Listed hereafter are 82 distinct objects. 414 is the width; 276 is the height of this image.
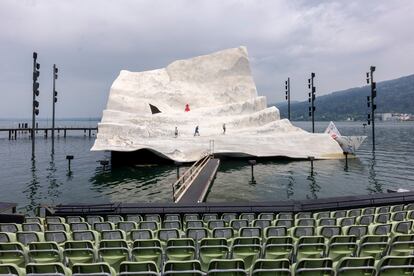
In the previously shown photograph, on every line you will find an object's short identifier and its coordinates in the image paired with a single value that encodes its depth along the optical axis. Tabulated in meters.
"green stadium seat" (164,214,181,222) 12.23
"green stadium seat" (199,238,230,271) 7.09
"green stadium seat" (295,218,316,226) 10.34
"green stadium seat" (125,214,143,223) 12.32
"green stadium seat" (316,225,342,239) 8.59
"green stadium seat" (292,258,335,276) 5.46
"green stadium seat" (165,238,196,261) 7.20
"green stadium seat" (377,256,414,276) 5.42
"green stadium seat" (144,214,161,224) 12.02
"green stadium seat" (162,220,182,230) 10.14
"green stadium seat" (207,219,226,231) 10.14
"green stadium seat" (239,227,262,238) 8.59
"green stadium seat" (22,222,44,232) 10.11
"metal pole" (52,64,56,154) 52.99
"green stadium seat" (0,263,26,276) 5.46
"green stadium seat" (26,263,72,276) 5.56
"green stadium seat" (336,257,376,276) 5.43
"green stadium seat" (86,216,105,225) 11.79
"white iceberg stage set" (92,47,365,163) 41.00
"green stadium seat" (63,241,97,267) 7.11
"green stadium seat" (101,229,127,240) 8.33
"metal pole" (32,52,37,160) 41.70
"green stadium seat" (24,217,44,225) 11.89
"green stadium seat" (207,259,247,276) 5.55
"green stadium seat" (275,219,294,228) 10.16
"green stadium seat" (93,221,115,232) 9.85
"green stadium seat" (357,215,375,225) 10.50
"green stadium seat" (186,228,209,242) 8.72
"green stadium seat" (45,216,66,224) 11.21
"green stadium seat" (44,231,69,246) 8.63
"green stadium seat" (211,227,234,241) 8.71
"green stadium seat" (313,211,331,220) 12.05
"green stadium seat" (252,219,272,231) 10.17
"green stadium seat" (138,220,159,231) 9.96
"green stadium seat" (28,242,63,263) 6.96
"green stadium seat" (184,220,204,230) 10.08
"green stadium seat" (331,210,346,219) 12.35
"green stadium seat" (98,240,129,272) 7.12
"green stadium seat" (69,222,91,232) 9.99
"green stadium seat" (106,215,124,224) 12.11
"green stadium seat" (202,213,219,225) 12.31
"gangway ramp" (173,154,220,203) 19.20
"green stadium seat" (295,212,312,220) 12.24
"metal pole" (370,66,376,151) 42.12
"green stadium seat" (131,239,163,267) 7.11
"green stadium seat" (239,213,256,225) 12.62
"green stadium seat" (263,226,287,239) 8.73
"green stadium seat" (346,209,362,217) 12.37
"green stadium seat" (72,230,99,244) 8.40
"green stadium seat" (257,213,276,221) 11.73
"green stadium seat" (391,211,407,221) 11.15
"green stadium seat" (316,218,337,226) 10.18
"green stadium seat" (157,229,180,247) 8.68
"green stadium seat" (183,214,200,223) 12.16
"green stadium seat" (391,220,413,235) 8.95
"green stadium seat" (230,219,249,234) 10.09
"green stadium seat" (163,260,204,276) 5.57
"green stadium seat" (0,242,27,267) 6.99
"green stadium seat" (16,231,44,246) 8.50
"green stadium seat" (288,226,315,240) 8.75
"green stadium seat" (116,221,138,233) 9.97
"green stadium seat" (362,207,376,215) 13.00
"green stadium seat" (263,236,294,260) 7.20
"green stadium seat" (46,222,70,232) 9.96
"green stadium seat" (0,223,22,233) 9.84
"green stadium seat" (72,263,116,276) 5.50
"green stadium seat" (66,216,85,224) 11.74
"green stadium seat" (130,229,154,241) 8.55
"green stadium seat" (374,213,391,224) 10.70
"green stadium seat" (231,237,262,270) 7.12
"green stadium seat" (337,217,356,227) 10.08
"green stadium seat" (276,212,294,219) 11.86
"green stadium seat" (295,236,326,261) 7.12
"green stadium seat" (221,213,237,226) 12.69
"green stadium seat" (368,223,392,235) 8.84
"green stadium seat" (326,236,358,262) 7.18
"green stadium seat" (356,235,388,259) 7.12
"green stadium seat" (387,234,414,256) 7.01
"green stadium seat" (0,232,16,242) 8.35
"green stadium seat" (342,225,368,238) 8.62
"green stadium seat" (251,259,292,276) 5.62
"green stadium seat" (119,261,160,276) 5.56
